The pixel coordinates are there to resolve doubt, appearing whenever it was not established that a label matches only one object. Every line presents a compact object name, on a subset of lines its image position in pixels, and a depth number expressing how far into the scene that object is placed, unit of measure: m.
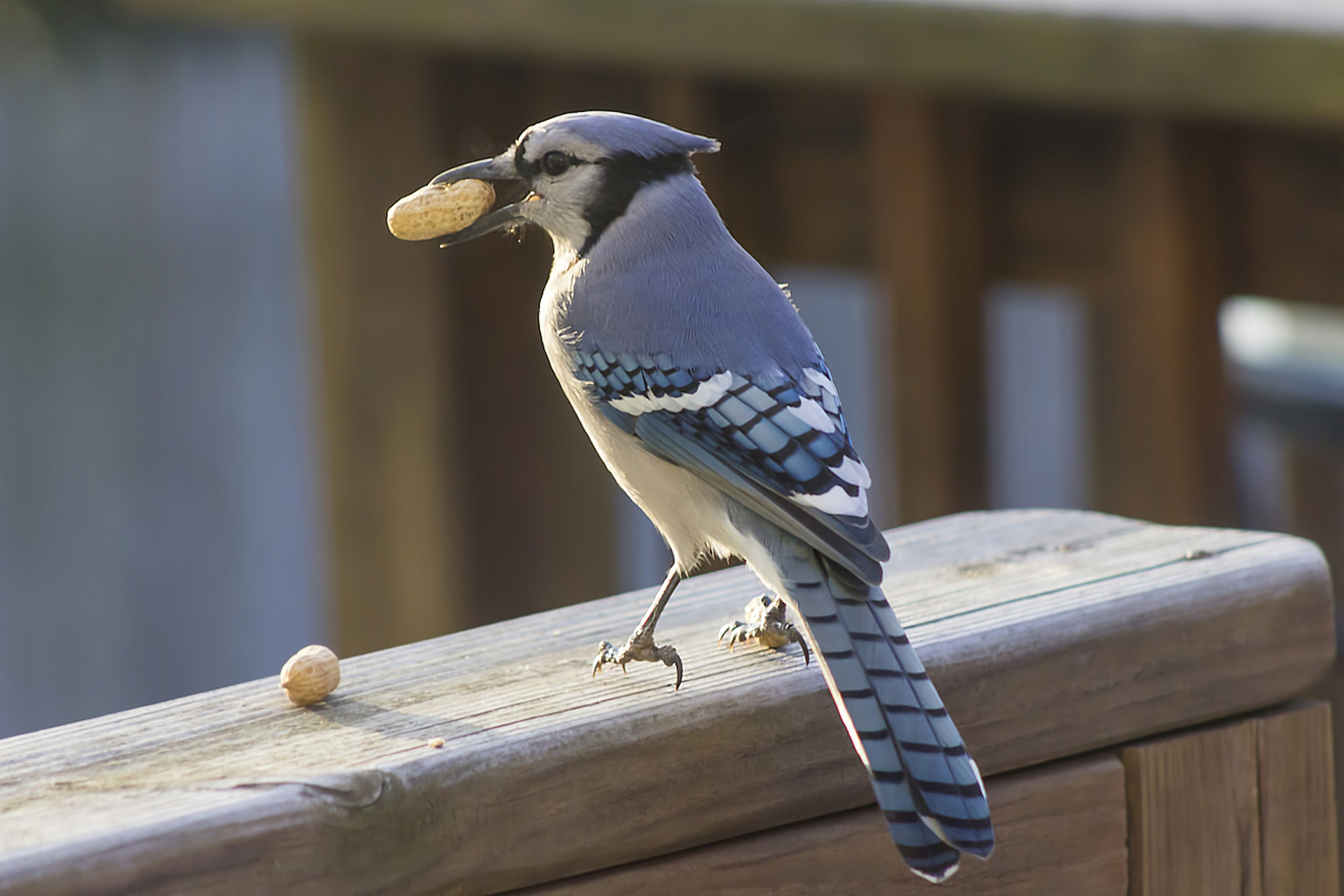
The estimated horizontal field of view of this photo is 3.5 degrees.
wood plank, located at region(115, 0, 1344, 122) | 6.20
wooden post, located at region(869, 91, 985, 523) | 6.34
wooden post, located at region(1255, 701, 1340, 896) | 6.00
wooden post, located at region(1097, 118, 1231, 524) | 6.29
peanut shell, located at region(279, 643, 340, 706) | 5.96
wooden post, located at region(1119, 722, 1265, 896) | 5.98
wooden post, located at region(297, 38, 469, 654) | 6.45
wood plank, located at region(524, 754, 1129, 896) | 5.93
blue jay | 5.95
